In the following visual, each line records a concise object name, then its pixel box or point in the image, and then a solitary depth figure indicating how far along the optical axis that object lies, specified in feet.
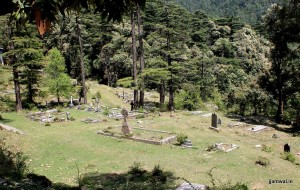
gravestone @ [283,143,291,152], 51.42
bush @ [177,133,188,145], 54.13
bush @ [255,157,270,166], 43.18
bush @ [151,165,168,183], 35.29
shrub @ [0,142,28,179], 29.76
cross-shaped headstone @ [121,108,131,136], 60.86
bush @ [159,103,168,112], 96.71
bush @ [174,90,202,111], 105.87
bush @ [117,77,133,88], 90.74
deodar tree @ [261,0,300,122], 77.25
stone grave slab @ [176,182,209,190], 28.22
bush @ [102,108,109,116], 84.36
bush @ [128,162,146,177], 37.81
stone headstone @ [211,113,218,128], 67.31
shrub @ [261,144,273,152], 51.53
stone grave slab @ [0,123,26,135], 61.46
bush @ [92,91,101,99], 124.61
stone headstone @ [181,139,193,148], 53.19
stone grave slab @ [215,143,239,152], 50.44
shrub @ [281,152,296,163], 47.06
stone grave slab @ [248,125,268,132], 68.52
